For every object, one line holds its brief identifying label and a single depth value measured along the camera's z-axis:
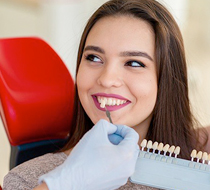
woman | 1.19
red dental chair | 1.38
